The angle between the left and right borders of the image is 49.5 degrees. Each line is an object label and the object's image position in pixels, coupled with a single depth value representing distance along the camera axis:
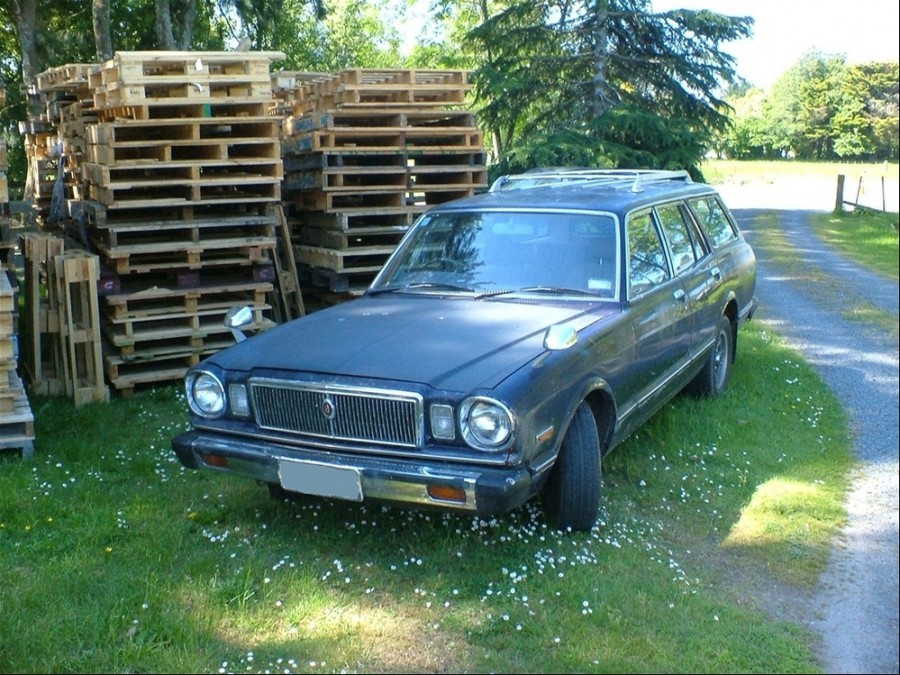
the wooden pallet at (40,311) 7.82
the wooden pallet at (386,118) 9.22
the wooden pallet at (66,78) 10.02
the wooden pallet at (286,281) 9.50
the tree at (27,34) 18.44
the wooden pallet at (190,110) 8.03
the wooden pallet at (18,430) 6.19
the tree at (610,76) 15.62
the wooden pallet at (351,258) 8.89
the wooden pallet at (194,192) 7.92
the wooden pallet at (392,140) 9.15
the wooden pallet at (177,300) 7.88
